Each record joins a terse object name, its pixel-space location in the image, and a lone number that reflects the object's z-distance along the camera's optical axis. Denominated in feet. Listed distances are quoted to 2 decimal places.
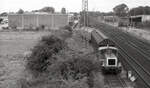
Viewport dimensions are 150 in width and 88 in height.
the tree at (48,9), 537.57
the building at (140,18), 241.14
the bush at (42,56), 64.88
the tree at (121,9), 469.82
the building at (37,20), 265.54
